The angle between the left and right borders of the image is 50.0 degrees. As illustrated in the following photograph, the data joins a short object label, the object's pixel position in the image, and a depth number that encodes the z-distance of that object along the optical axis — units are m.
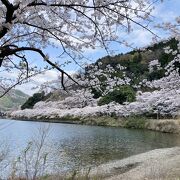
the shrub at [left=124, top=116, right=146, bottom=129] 22.74
